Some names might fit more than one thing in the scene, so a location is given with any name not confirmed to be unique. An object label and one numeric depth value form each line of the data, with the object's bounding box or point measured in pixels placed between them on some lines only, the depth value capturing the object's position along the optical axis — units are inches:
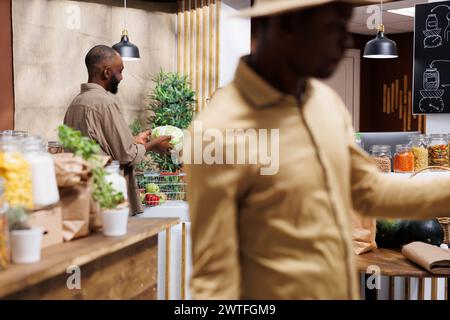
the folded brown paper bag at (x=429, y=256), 96.2
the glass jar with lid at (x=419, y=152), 170.6
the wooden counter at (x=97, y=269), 55.5
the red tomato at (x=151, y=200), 159.3
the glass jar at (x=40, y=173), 64.8
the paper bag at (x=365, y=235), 109.6
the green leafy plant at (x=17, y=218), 59.1
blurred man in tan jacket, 43.3
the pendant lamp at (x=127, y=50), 248.5
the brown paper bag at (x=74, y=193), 69.7
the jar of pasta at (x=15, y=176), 61.2
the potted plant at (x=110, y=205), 73.2
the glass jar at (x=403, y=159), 169.0
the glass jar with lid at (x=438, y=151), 173.0
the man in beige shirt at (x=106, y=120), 141.6
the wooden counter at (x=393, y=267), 97.0
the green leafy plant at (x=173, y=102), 312.5
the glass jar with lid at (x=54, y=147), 92.2
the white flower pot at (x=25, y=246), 57.5
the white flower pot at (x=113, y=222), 73.0
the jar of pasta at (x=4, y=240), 55.7
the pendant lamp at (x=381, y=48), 252.2
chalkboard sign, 247.3
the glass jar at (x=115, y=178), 77.9
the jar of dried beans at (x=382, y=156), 165.0
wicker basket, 127.1
